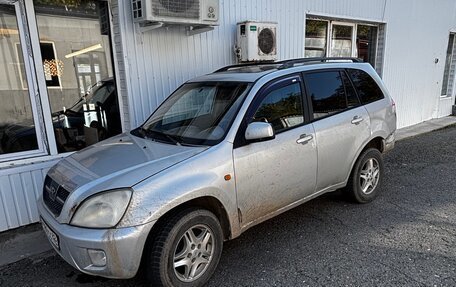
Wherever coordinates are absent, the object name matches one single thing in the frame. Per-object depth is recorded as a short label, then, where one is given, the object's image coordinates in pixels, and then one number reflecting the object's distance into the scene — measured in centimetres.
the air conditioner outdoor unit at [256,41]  523
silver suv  234
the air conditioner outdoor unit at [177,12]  410
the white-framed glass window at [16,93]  383
